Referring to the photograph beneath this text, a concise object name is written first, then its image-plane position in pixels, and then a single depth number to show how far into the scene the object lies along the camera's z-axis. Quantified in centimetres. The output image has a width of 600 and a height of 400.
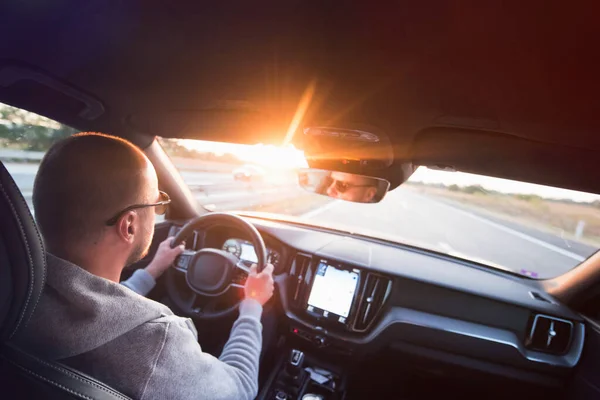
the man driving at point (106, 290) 51
